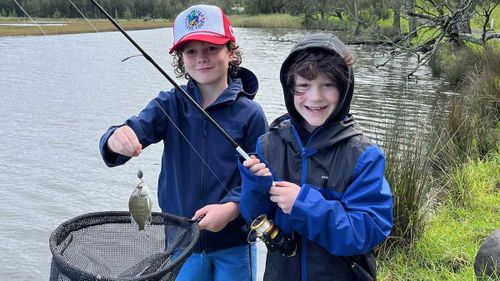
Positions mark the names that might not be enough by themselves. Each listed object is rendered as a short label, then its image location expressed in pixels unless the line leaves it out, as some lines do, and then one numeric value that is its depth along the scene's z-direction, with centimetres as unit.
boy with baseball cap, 252
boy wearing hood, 192
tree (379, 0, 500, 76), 1212
